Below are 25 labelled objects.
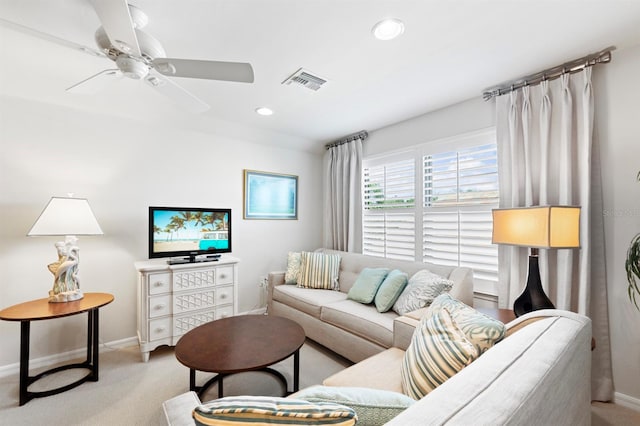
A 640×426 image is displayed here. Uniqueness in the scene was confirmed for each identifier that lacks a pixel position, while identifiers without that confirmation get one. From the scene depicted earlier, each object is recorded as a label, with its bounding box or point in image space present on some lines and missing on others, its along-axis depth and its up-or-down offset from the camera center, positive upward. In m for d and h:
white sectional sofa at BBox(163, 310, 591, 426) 0.61 -0.42
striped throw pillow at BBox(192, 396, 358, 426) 0.60 -0.42
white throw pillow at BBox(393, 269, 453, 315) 2.25 -0.58
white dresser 2.53 -0.74
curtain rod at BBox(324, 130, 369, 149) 3.65 +1.13
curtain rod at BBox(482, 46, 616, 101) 1.93 +1.12
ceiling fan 1.25 +0.85
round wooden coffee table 1.59 -0.80
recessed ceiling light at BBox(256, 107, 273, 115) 2.93 +1.17
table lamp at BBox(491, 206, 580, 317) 1.69 -0.07
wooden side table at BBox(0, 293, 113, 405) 1.91 -0.70
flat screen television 2.75 -0.12
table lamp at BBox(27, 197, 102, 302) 2.16 -0.07
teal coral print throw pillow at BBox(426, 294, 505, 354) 1.13 -0.44
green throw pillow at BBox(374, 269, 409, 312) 2.44 -0.62
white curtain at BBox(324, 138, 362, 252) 3.72 +0.33
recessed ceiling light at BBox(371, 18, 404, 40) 1.62 +1.15
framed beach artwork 3.65 +0.35
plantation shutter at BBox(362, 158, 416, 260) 3.21 +0.14
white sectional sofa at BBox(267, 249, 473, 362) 2.20 -0.80
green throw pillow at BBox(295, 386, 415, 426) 0.73 -0.50
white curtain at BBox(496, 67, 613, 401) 1.94 +0.28
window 2.56 +0.19
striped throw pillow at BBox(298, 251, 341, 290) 3.26 -0.59
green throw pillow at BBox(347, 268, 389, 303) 2.64 -0.62
